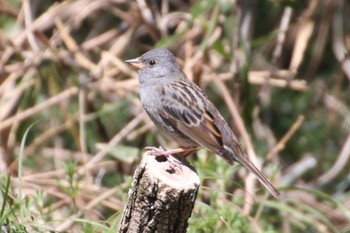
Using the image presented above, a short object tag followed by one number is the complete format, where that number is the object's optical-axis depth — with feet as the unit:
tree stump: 19.24
